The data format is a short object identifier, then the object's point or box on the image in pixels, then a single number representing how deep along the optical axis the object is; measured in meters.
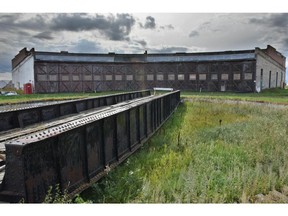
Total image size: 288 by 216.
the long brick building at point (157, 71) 32.59
